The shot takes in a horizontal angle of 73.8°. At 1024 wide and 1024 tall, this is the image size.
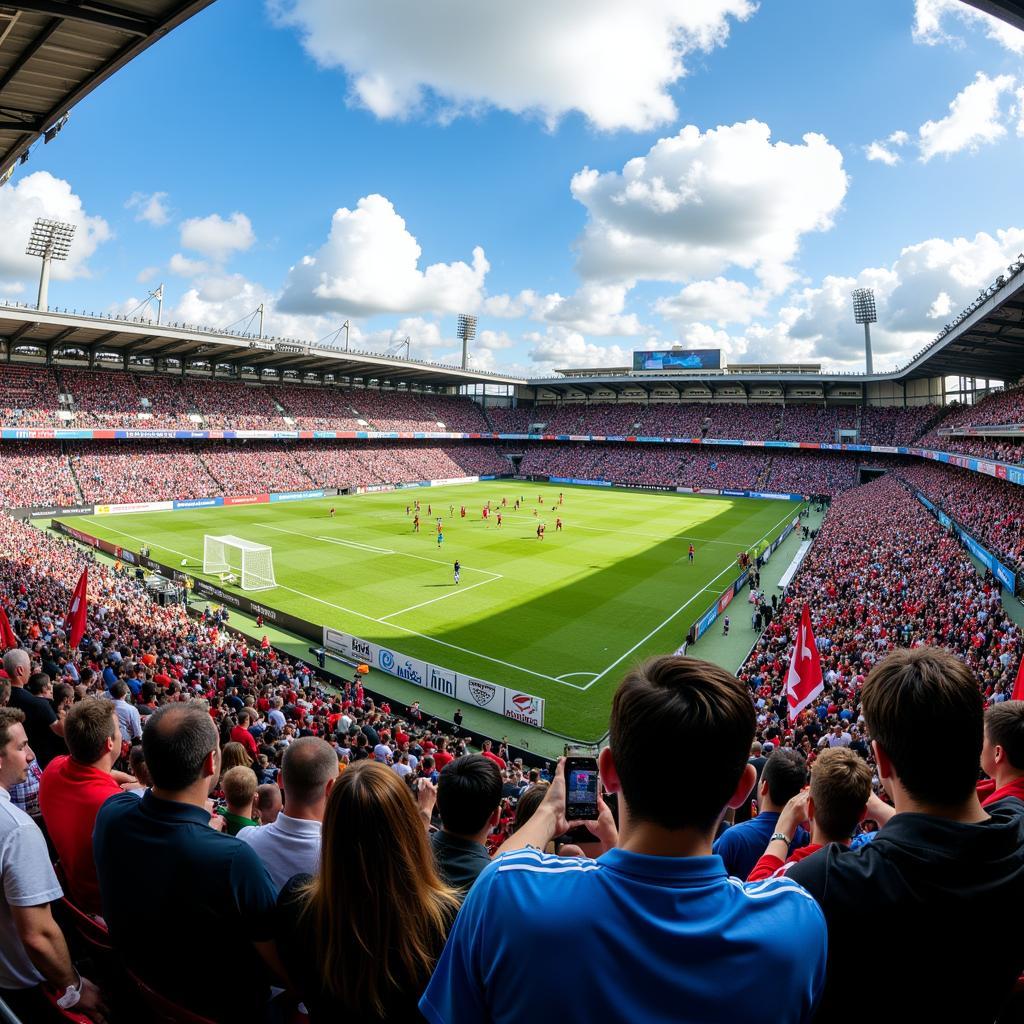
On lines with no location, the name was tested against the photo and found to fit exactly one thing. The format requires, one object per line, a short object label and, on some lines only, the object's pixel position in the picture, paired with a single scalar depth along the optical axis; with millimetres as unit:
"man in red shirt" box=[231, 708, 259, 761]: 9188
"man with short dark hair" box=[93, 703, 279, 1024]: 2838
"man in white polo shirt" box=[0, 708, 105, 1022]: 3137
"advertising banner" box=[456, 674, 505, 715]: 19344
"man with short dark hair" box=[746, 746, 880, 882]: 2932
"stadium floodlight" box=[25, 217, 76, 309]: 58625
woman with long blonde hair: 2357
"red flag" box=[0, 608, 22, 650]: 13547
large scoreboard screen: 87125
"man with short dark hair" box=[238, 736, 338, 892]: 3260
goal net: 31391
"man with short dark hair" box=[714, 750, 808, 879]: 3568
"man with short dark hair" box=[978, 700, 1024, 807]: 3297
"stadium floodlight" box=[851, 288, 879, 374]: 84375
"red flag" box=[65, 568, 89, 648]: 16234
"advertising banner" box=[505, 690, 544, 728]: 18719
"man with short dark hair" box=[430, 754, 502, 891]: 2971
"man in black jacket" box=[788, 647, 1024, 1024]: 2119
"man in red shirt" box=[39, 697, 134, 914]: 3842
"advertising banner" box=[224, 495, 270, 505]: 57169
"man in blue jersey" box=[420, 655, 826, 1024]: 1548
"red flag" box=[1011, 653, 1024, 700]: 8555
